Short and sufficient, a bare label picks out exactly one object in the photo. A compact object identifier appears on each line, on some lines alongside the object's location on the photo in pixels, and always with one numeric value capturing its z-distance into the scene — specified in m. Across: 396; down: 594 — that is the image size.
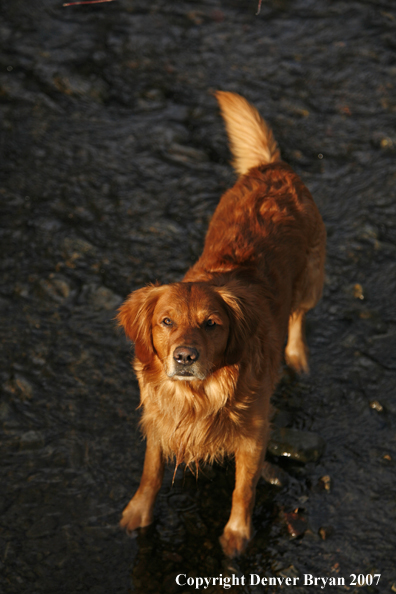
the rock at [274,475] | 7.55
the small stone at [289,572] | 6.70
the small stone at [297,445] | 7.77
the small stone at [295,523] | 7.06
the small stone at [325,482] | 7.54
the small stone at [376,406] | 8.39
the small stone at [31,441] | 7.68
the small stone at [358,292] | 9.85
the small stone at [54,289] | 9.52
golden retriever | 6.01
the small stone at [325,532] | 7.03
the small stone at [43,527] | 6.89
